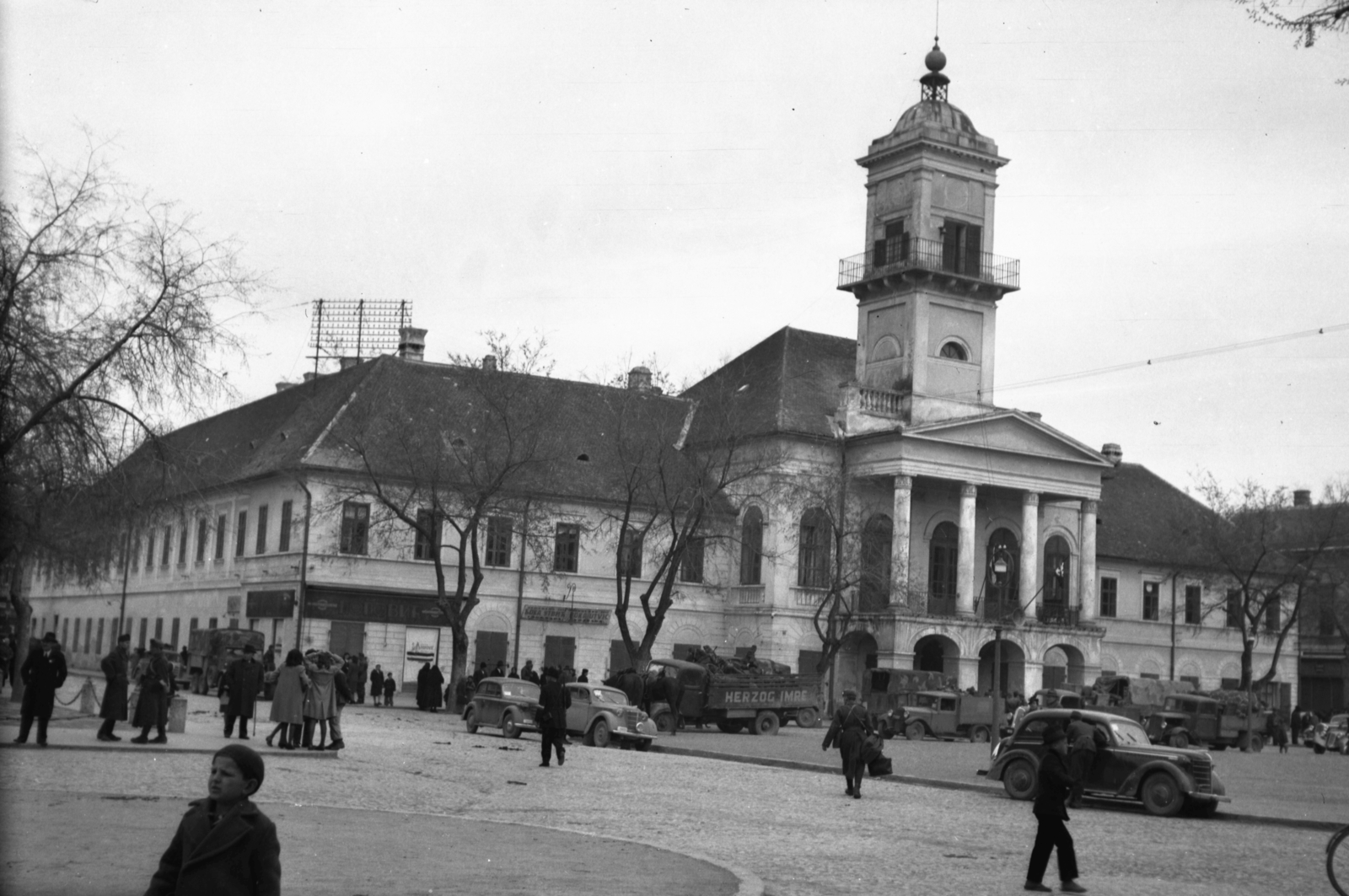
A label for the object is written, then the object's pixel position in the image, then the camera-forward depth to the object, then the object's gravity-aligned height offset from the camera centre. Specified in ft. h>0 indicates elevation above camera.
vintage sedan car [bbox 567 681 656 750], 118.32 -3.13
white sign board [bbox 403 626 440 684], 194.08 +1.75
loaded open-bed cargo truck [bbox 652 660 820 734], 149.07 -1.47
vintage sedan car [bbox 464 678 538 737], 121.60 -2.66
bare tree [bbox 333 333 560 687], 167.63 +21.75
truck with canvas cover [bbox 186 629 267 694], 177.47 +0.44
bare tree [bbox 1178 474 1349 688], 232.12 +21.89
